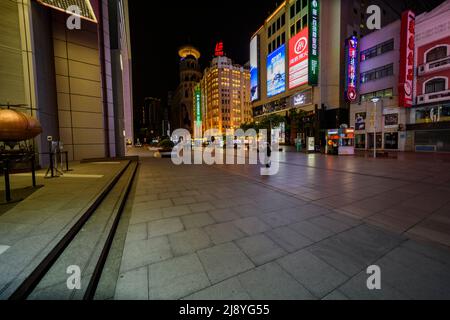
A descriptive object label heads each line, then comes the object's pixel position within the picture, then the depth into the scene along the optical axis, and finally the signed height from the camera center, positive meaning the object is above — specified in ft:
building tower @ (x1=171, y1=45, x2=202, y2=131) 416.05 +144.25
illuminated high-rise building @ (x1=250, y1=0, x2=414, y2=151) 98.63 +47.34
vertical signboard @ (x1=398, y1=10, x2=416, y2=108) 73.00 +31.30
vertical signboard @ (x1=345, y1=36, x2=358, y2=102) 89.97 +34.94
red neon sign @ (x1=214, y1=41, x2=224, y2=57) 323.68 +159.91
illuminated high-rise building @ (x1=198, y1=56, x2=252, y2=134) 310.45 +85.09
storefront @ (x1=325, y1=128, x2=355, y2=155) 64.49 +1.17
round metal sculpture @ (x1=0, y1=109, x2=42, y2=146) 20.04 +2.64
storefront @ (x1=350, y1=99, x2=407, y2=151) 80.28 +7.54
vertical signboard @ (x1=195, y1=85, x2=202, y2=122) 346.74 +75.26
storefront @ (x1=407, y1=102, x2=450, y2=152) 68.95 +5.36
